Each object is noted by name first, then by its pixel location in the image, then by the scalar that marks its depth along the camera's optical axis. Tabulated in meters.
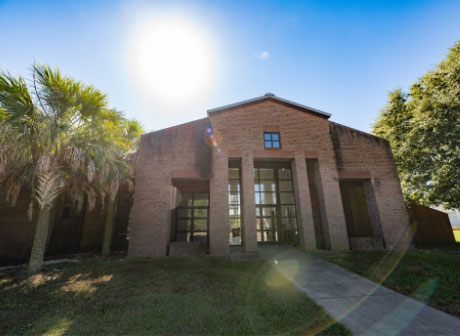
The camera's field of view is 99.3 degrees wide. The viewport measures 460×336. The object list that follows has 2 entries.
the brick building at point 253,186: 9.19
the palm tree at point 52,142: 6.07
